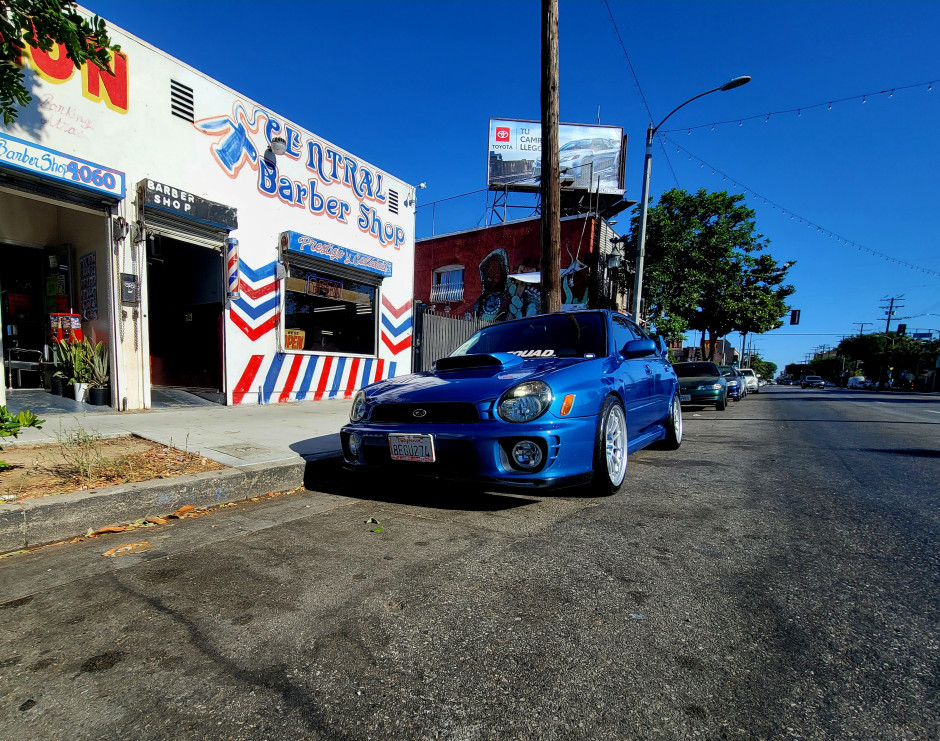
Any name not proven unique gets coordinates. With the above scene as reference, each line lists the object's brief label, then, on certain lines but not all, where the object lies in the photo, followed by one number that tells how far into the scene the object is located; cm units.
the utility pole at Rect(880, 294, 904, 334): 6975
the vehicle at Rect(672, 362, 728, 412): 1271
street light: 1449
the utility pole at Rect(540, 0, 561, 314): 803
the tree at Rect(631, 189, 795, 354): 2019
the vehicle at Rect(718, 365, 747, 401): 1742
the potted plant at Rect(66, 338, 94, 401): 664
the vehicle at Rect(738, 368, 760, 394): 2542
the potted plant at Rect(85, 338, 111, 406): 664
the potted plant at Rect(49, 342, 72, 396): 678
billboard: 2067
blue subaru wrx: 303
